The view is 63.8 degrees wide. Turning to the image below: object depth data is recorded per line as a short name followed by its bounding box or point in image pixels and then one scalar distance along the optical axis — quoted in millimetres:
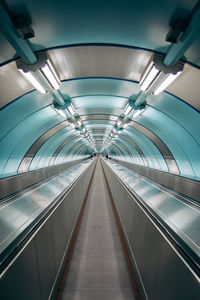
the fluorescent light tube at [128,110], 6445
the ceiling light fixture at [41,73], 3236
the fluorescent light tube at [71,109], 6440
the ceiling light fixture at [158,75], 3186
